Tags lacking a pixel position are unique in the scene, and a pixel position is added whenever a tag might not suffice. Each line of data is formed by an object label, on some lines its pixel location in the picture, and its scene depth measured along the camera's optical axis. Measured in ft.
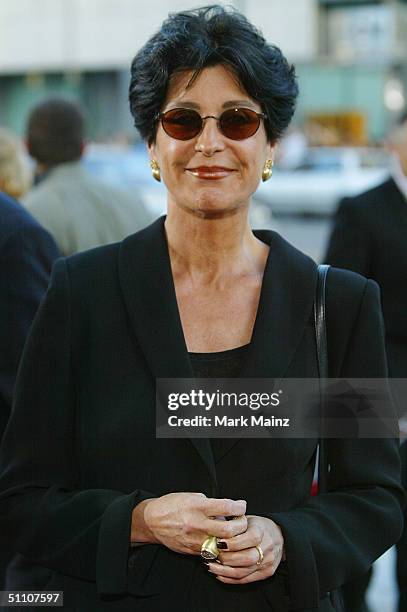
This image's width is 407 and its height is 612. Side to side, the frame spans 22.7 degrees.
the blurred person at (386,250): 12.39
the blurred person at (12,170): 15.60
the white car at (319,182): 66.49
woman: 7.10
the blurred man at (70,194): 15.17
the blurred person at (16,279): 9.10
